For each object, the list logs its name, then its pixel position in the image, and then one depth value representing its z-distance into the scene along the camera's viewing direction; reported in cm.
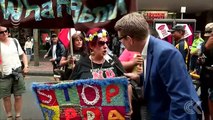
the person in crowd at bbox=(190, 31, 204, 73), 1047
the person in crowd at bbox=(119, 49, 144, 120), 327
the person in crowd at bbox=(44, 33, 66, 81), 725
